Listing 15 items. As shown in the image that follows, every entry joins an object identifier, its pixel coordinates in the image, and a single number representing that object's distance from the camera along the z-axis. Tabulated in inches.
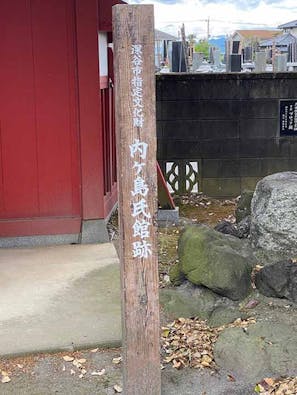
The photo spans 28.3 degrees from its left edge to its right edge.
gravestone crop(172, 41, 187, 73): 489.1
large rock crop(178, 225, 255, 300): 166.9
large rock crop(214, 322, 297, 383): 138.5
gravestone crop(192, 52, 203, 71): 868.1
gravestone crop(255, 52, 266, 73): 579.6
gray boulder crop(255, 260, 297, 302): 166.7
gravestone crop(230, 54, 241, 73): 579.2
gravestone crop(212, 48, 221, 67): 1038.6
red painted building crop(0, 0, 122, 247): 219.5
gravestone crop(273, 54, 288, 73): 719.7
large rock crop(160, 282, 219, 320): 168.1
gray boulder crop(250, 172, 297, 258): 189.5
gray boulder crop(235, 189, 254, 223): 235.8
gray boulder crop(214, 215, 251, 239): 215.3
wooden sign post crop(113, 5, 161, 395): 114.5
